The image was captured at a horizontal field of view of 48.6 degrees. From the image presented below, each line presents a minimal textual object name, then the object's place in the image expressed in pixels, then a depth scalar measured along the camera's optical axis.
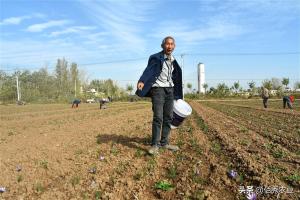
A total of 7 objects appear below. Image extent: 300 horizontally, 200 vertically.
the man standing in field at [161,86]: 5.43
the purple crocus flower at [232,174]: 3.84
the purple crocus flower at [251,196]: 3.12
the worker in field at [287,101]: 24.14
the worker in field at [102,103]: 30.77
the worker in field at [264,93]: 23.99
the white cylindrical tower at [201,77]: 96.38
